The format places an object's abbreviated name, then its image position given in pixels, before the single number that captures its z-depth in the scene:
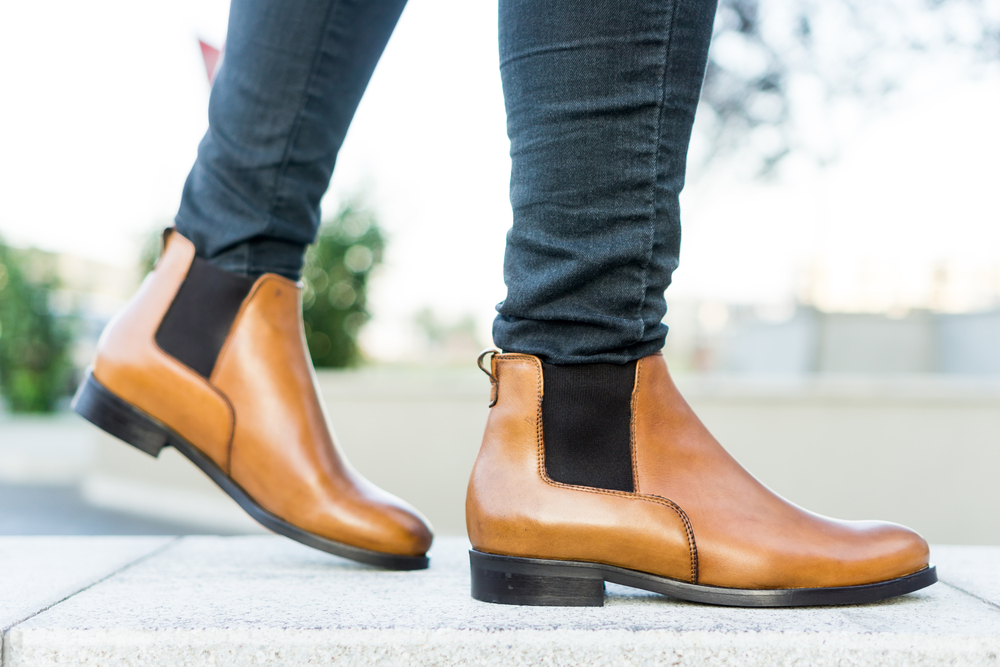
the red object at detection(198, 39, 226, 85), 1.78
